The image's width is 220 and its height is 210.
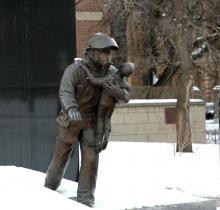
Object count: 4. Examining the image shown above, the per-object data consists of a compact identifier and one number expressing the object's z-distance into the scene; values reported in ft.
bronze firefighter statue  45.01
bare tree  115.85
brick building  177.00
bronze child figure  45.01
